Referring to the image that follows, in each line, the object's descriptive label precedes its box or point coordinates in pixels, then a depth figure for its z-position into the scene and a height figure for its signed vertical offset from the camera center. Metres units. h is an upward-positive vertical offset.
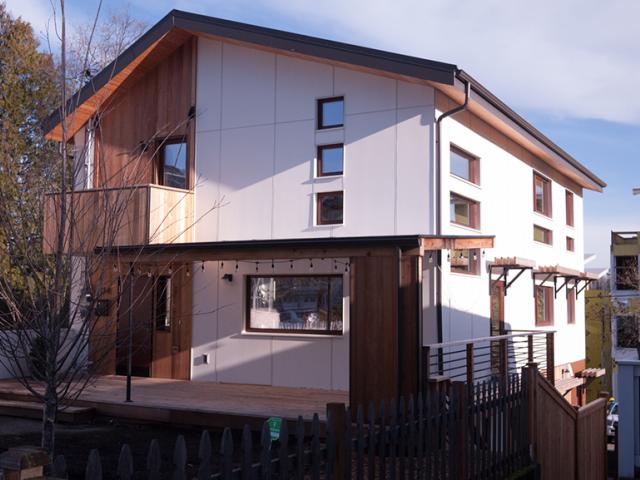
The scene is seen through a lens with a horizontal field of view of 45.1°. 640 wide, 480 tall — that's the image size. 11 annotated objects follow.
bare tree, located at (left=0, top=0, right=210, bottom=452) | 5.93 +0.07
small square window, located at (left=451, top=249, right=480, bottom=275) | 14.60 +0.73
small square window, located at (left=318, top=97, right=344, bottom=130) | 14.66 +3.53
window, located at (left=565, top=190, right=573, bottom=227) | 23.05 +2.76
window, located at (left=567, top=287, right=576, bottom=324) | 22.61 -0.20
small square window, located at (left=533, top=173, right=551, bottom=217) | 19.61 +2.73
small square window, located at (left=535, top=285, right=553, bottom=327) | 19.72 -0.18
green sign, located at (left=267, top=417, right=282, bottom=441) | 5.52 -0.97
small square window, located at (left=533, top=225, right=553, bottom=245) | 19.52 +1.67
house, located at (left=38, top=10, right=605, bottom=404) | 13.62 +2.06
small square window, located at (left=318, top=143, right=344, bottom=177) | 14.59 +2.61
